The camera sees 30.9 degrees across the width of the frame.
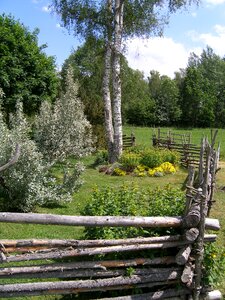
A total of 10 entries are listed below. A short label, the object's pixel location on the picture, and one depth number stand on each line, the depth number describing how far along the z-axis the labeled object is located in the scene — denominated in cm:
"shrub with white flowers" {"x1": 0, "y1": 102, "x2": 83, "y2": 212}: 895
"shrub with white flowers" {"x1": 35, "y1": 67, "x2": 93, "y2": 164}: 1305
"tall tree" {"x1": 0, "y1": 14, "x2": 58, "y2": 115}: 1682
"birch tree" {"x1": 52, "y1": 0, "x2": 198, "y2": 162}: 1683
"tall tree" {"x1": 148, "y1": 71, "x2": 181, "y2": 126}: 5359
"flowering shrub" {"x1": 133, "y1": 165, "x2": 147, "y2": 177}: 1525
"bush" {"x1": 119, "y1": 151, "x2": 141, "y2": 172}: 1584
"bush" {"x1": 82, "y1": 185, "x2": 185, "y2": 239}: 483
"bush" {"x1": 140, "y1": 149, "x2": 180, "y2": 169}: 1612
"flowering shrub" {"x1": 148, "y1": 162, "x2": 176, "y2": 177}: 1540
